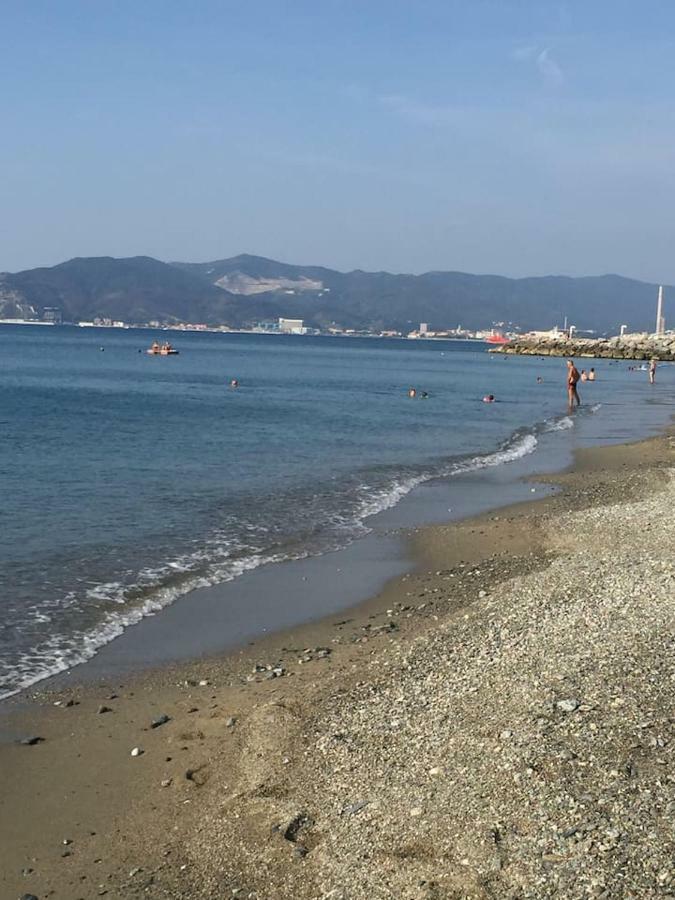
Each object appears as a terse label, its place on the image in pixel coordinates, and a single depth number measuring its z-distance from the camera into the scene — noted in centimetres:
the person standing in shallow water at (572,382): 4994
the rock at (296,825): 686
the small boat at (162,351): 11621
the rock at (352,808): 702
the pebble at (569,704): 809
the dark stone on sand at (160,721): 928
